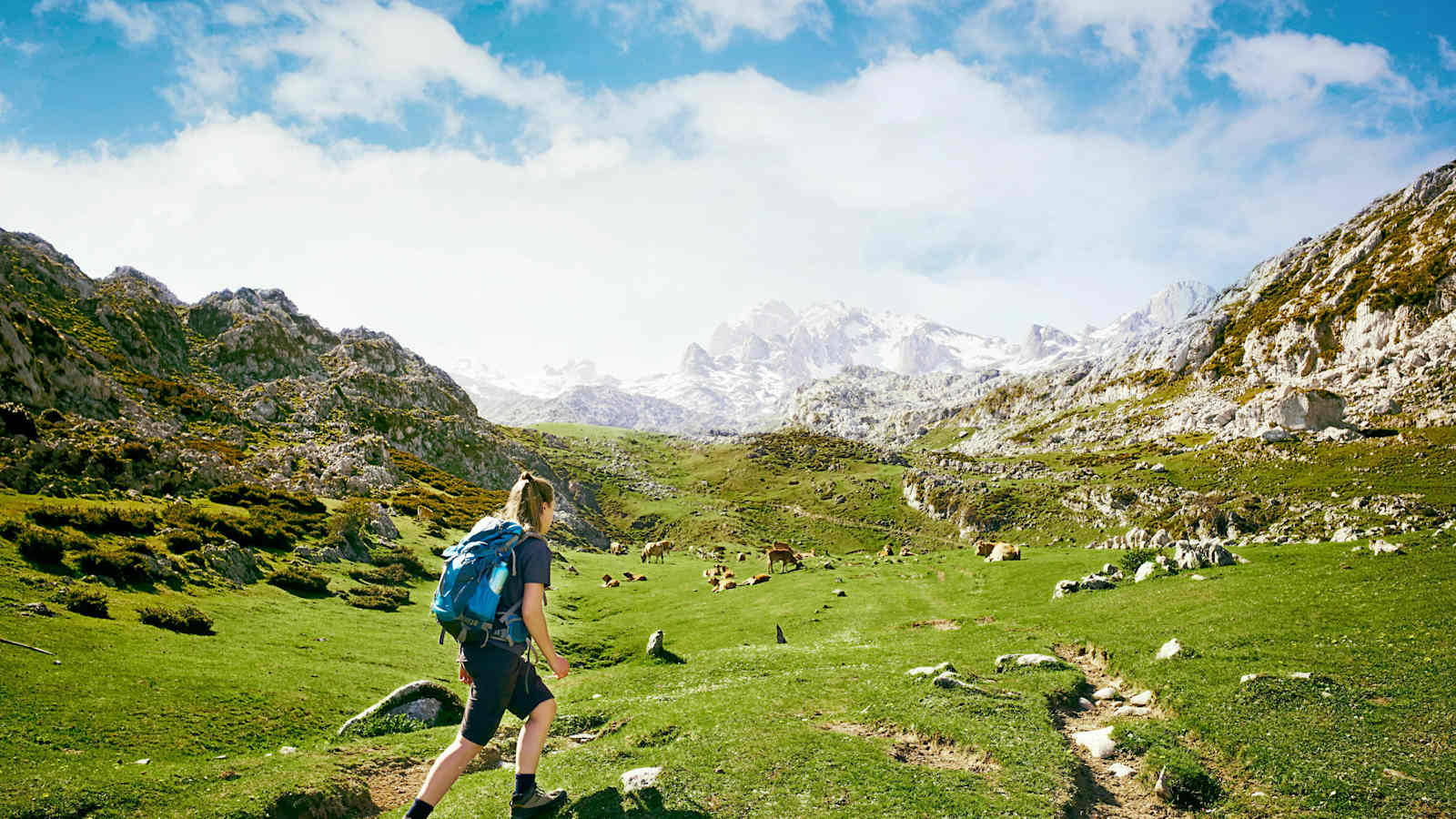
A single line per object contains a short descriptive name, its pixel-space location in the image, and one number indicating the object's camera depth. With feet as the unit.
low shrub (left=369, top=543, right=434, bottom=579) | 136.46
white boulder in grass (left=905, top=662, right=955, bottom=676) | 62.08
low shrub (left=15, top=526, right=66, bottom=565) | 70.95
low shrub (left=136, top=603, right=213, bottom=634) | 67.41
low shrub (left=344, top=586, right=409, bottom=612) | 107.24
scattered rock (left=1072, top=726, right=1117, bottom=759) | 44.80
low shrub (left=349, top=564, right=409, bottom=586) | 122.21
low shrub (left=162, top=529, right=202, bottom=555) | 95.55
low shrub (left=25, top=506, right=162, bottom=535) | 86.48
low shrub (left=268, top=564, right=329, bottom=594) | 103.40
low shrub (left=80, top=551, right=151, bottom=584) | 74.38
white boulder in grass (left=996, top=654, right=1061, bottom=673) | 65.98
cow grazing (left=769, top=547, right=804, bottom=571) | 190.70
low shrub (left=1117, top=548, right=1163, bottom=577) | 117.91
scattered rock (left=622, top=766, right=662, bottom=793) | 36.29
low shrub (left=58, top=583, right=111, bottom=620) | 62.95
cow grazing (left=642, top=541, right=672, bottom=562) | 235.89
